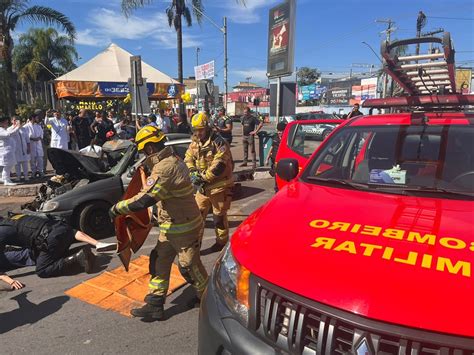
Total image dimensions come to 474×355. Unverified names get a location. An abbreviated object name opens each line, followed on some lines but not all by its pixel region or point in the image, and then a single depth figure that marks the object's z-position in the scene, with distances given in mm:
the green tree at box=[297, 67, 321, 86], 93500
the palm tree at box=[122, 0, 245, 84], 20875
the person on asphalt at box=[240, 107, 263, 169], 11669
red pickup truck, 1540
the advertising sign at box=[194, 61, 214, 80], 24969
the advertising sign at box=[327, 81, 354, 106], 66250
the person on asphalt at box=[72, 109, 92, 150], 12141
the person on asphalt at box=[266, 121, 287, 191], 9008
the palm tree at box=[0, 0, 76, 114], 17219
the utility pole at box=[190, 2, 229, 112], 26234
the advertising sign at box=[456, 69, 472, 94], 48094
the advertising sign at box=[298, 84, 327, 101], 74788
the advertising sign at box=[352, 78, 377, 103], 58938
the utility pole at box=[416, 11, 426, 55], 15739
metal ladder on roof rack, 3217
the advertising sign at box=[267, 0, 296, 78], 10219
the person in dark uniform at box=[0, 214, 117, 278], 4508
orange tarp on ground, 3791
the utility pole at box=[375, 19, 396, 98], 36931
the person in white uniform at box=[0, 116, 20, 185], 9031
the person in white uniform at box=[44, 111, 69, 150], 10719
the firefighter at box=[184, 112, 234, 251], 4941
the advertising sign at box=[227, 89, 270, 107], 77500
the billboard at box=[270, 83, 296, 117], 10591
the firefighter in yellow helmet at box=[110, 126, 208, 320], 3371
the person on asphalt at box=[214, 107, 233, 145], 11438
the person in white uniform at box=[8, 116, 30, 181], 9539
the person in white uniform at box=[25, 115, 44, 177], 10148
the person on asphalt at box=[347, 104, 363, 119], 11852
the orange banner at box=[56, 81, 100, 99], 15977
